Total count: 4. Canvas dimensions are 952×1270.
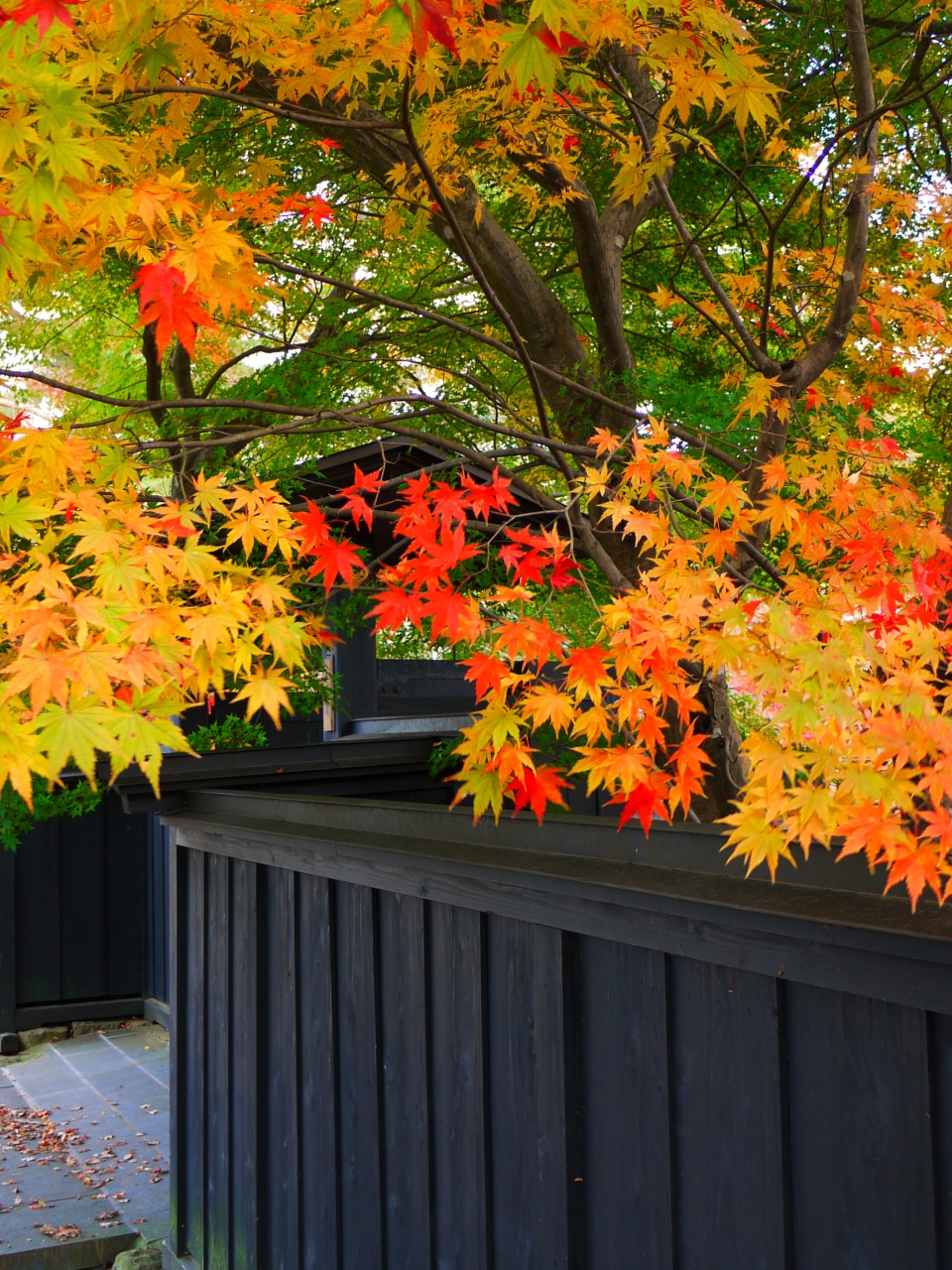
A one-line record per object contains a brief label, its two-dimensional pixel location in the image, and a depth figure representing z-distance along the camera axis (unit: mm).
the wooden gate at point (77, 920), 7543
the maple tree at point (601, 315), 2297
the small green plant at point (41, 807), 6422
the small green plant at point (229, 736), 6270
